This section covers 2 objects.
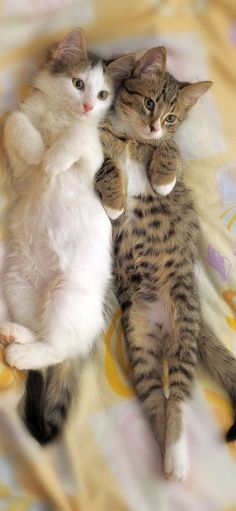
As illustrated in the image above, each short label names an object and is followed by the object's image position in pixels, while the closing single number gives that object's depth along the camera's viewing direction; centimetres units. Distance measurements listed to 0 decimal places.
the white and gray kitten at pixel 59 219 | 48
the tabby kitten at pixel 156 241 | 51
